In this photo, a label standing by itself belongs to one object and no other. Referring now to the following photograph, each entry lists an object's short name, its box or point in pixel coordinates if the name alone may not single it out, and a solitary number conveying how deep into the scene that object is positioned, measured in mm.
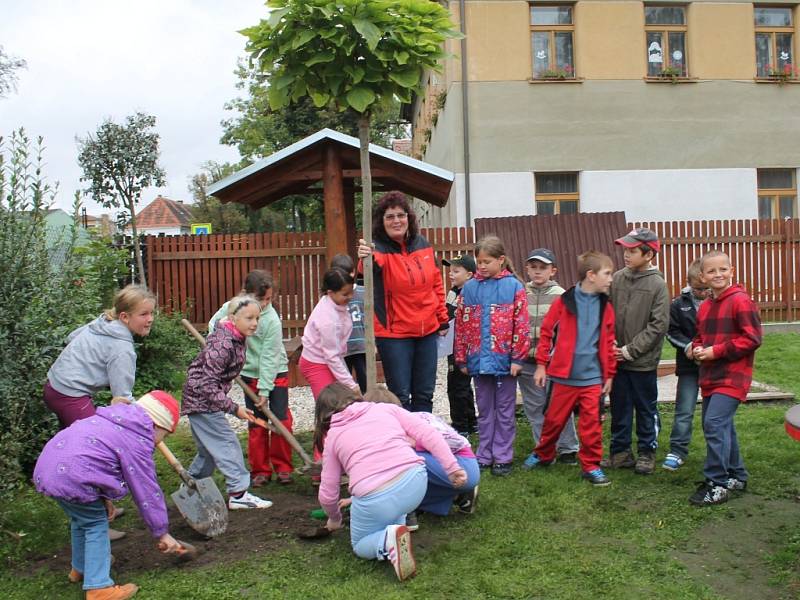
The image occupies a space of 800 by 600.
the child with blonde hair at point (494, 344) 5938
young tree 4340
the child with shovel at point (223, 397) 5191
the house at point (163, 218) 72125
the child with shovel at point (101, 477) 3859
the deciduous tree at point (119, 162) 14844
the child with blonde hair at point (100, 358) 4738
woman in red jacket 5707
